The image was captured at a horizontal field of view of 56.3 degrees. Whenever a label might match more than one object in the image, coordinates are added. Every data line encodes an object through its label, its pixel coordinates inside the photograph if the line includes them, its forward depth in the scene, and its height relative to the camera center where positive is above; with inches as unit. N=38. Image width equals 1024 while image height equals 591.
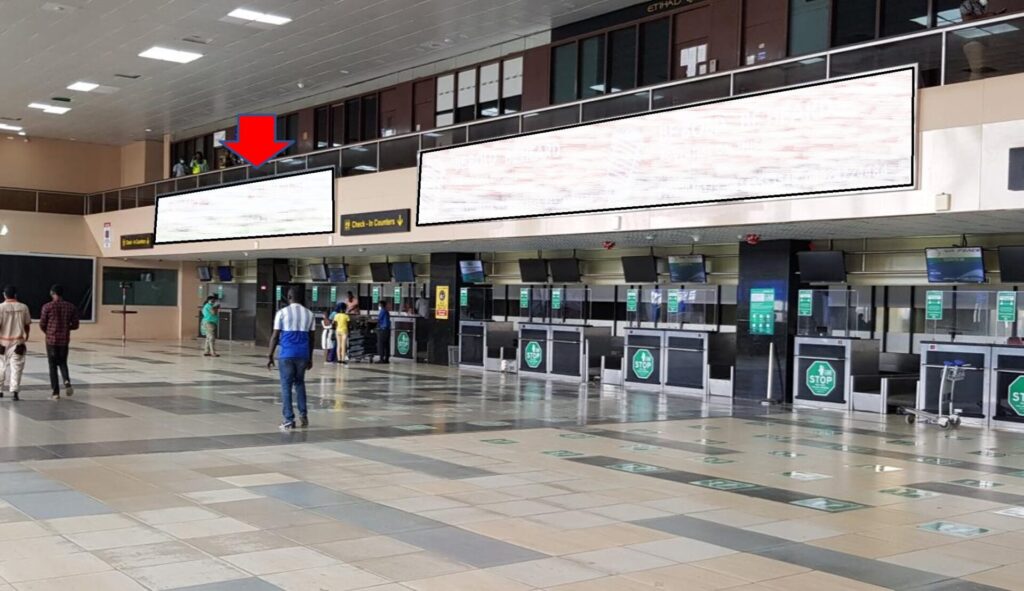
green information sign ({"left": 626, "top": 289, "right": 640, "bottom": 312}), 806.5 -2.4
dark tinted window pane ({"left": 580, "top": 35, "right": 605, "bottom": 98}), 790.5 +191.2
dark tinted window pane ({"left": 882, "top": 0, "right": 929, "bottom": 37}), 598.5 +181.5
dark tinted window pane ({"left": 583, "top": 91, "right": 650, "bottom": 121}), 634.5 +129.9
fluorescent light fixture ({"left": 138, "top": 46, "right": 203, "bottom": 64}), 909.2 +223.3
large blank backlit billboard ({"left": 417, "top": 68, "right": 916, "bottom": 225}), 506.6 +90.0
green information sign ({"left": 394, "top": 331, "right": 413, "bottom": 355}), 1007.0 -54.7
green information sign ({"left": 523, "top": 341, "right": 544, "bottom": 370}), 828.0 -52.3
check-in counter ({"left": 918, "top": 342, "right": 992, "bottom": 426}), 541.6 -43.4
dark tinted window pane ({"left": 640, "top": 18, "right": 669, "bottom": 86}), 740.6 +191.9
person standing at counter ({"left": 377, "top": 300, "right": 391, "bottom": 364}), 975.0 -45.8
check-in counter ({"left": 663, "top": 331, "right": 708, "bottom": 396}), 699.4 -47.4
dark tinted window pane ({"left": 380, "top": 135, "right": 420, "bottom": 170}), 851.4 +126.1
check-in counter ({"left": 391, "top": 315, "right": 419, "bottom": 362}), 998.4 -48.7
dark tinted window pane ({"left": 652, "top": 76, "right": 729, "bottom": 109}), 587.5 +129.9
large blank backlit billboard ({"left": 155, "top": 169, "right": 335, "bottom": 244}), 969.5 +87.8
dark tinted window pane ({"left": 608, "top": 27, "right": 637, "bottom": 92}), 764.6 +191.3
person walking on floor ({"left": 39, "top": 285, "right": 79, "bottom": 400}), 531.0 -25.8
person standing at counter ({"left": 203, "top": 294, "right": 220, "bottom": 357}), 984.9 -36.1
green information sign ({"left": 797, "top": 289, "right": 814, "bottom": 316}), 652.7 -1.2
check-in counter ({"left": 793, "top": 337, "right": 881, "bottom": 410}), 609.0 -42.7
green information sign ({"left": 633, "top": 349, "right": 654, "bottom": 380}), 737.0 -51.7
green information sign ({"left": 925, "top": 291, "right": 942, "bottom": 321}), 607.8 -0.5
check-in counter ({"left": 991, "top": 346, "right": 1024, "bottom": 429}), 526.0 -45.9
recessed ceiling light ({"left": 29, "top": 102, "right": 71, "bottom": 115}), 1198.2 +222.7
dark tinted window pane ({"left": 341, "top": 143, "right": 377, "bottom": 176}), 911.7 +126.6
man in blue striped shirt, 436.5 -26.5
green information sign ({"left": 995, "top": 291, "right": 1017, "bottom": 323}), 567.8 +0.0
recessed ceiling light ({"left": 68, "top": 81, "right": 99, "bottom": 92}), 1066.7 +223.0
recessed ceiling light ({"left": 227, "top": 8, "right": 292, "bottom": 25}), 779.4 +223.8
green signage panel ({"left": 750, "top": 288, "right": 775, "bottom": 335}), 657.6 -7.6
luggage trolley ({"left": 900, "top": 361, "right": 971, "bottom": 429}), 531.2 -59.6
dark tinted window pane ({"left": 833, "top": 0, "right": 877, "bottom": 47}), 619.2 +183.8
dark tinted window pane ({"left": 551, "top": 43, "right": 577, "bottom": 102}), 814.5 +191.7
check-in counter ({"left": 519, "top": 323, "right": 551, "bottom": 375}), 820.0 -46.4
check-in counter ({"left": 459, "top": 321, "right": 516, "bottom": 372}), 884.0 -47.2
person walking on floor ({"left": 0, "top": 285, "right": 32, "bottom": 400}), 525.7 -30.2
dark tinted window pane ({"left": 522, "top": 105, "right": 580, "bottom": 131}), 690.8 +130.7
